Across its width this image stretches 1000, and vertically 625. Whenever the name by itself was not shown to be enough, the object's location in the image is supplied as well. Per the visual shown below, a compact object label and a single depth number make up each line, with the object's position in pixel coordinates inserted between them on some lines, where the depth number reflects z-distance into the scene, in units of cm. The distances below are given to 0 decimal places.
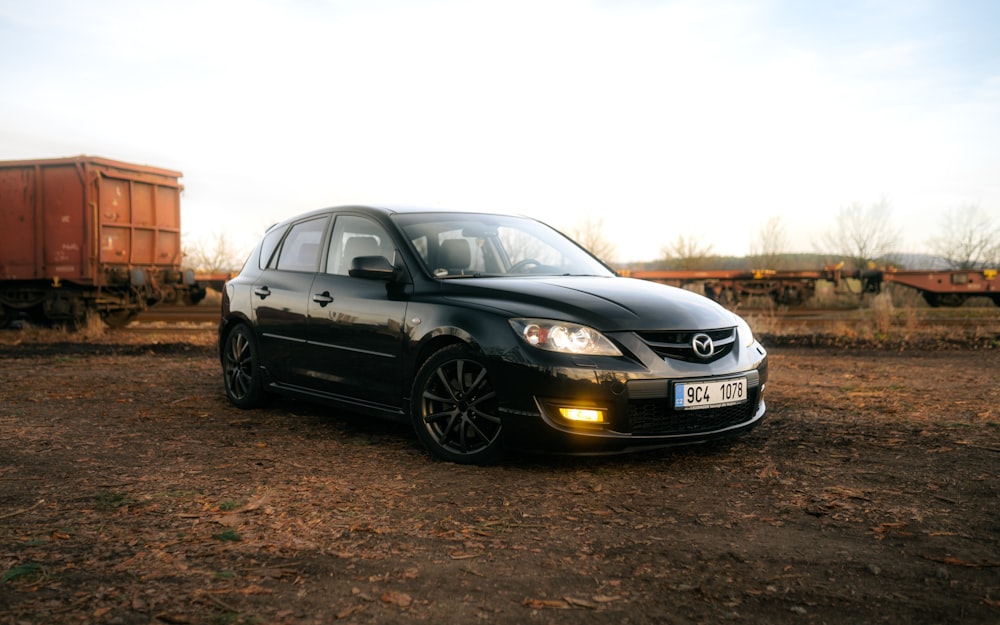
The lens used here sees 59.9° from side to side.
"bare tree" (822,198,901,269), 2956
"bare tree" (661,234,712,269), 2786
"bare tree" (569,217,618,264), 2345
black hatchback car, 460
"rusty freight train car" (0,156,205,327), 1499
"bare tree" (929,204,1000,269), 2717
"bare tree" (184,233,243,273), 2788
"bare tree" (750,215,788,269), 2934
